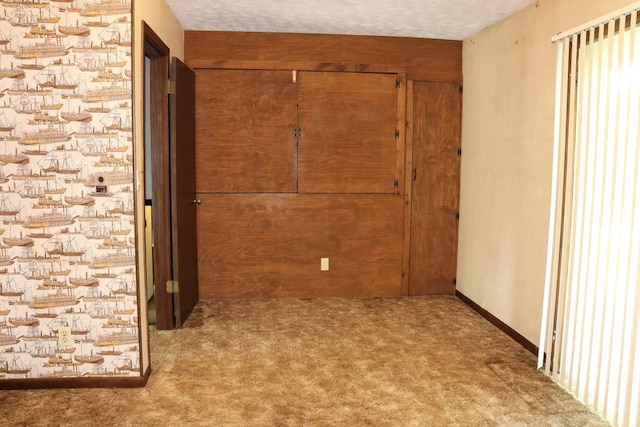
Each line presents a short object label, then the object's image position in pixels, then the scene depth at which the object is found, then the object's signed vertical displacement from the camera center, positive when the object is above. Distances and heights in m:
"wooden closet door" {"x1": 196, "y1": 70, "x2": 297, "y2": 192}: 4.40 +0.33
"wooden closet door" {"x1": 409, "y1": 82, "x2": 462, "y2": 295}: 4.61 -0.18
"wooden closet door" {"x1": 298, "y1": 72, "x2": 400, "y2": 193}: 4.49 +0.34
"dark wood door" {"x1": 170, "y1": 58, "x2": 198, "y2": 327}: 3.70 -0.19
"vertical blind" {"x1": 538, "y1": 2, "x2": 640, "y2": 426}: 2.33 -0.28
